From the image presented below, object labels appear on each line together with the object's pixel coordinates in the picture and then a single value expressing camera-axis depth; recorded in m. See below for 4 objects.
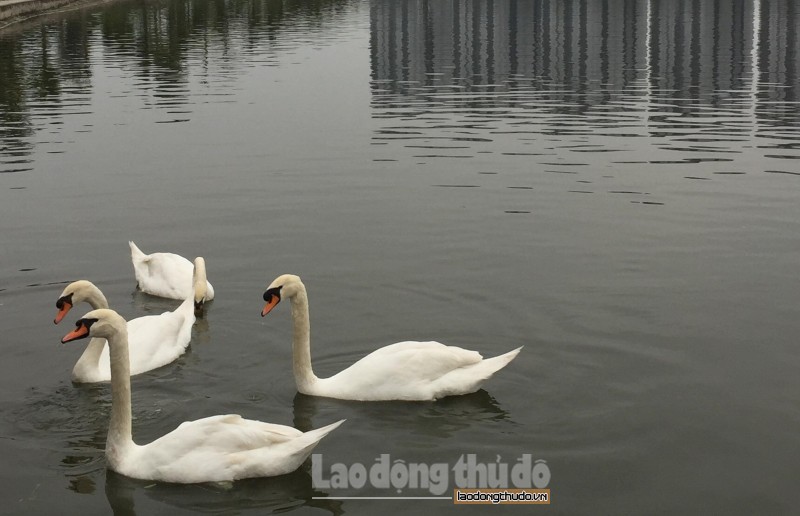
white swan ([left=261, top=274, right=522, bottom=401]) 12.73
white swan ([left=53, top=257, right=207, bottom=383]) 13.66
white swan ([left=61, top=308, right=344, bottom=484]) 10.88
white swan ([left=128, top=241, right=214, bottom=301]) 17.30
